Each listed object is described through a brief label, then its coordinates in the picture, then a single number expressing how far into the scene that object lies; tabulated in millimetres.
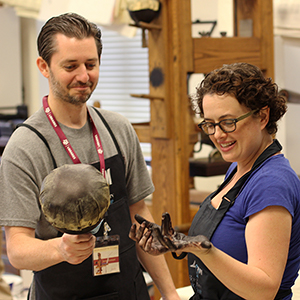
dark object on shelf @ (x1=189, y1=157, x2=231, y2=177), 3436
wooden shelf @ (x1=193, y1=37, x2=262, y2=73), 3223
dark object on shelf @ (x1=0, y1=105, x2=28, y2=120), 6312
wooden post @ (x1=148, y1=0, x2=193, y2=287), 3160
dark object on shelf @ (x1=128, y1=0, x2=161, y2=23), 3146
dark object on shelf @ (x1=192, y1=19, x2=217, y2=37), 3488
